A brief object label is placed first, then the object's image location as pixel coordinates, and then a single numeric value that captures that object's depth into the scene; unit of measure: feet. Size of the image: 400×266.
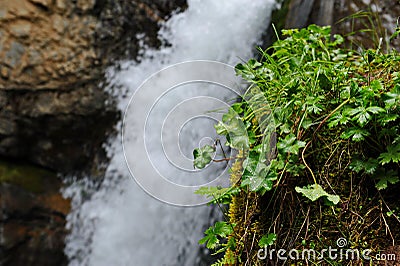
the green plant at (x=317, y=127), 3.02
